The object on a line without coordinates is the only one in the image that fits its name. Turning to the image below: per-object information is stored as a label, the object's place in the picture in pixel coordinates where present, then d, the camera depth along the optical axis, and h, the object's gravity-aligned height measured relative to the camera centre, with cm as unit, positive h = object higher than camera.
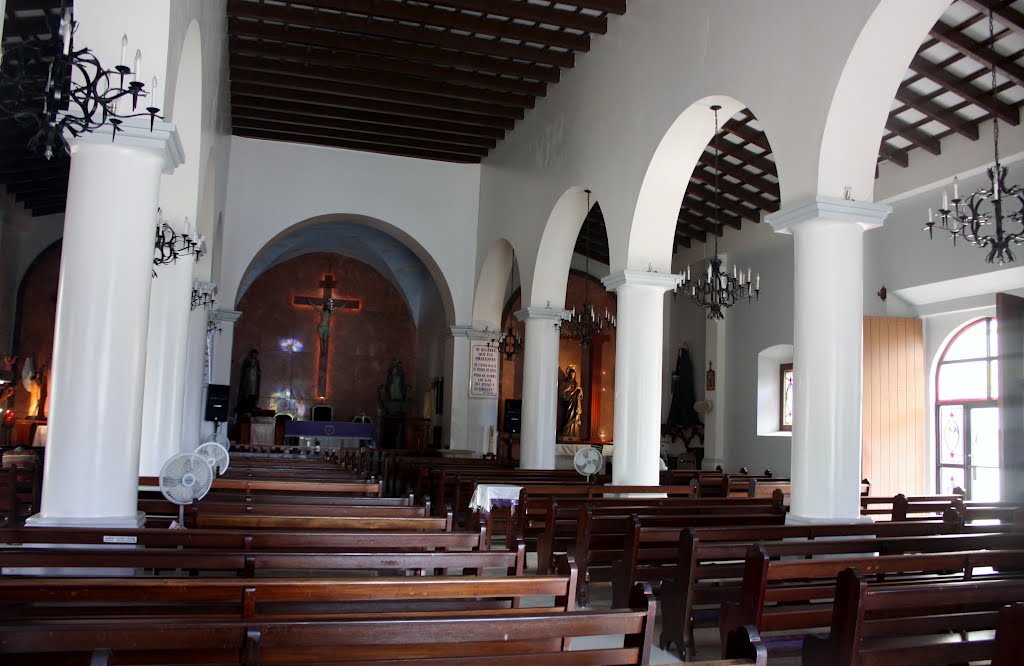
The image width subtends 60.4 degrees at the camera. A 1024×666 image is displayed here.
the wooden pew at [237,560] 340 -55
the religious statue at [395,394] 2139 +78
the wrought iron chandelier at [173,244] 719 +153
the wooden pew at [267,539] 420 -57
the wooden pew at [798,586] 374 -64
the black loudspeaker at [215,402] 1372 +28
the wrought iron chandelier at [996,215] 673 +189
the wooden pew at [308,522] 505 -57
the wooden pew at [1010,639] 238 -52
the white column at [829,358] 608 +58
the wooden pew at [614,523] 583 -60
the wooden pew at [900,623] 313 -71
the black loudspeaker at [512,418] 1504 +22
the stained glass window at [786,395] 1509 +75
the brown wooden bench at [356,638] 213 -56
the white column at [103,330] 499 +50
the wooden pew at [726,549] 452 -59
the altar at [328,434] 1858 -22
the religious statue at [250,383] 2014 +88
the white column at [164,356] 841 +61
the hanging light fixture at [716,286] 1030 +182
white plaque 1521 +100
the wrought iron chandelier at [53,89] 372 +146
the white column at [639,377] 929 +60
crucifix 2144 +280
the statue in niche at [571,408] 2047 +57
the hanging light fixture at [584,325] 1291 +162
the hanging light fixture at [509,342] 1515 +152
